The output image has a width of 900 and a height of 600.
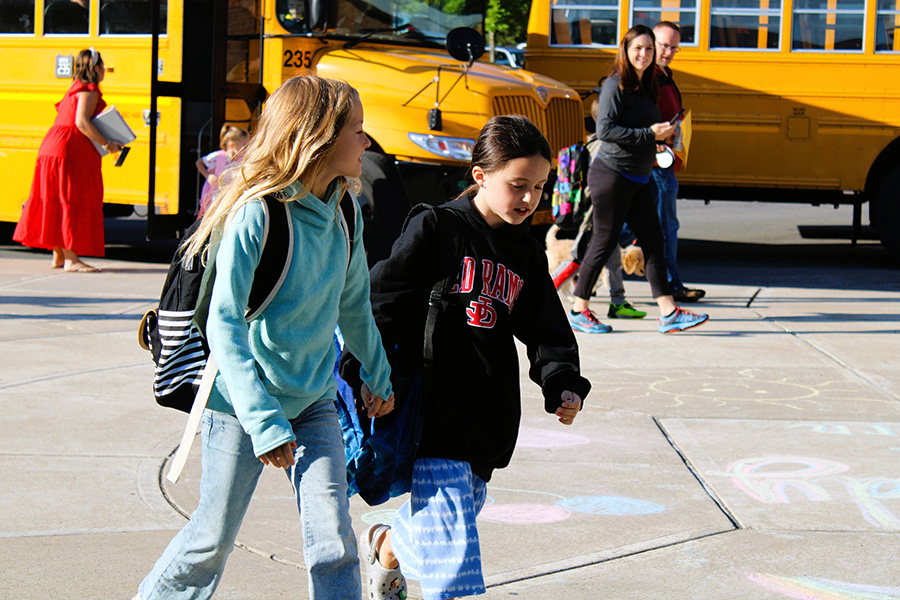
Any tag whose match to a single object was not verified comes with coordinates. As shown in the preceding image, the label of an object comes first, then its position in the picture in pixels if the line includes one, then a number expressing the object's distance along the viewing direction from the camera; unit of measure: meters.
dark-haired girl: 5.48
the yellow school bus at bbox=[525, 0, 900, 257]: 21.67
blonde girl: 4.96
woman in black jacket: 14.09
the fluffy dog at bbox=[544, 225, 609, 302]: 16.30
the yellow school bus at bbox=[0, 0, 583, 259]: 17.37
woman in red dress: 19.28
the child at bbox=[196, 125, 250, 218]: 16.97
